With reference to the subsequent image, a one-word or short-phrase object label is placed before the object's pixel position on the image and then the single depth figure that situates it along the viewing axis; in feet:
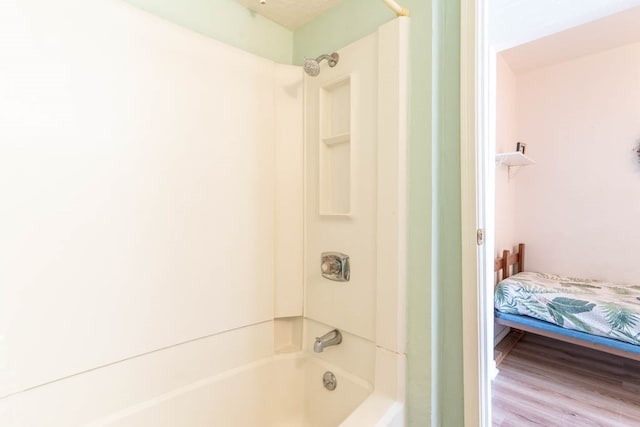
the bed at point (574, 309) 6.70
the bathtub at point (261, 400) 3.62
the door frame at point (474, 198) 3.30
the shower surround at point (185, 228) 2.93
